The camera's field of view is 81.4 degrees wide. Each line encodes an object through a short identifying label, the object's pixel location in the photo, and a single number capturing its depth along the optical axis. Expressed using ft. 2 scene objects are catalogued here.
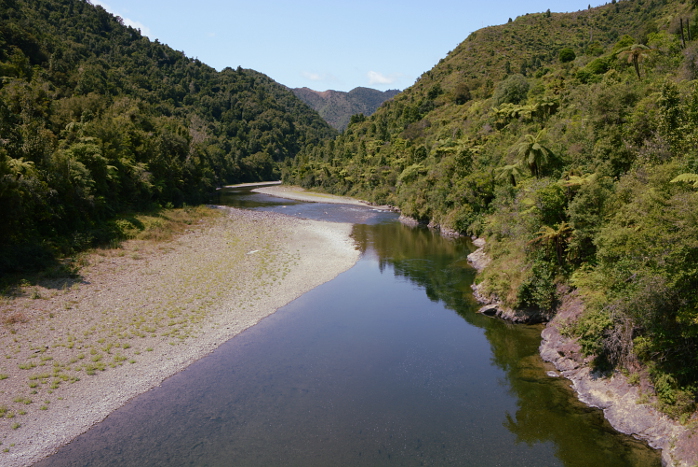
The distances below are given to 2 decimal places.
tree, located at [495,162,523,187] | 111.65
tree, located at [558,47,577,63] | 261.65
